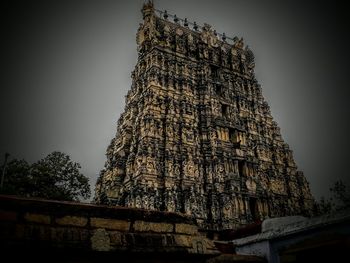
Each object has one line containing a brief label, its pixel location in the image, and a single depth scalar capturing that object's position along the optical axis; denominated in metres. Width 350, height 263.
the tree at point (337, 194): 33.70
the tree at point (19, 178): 20.39
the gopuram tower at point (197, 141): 20.16
